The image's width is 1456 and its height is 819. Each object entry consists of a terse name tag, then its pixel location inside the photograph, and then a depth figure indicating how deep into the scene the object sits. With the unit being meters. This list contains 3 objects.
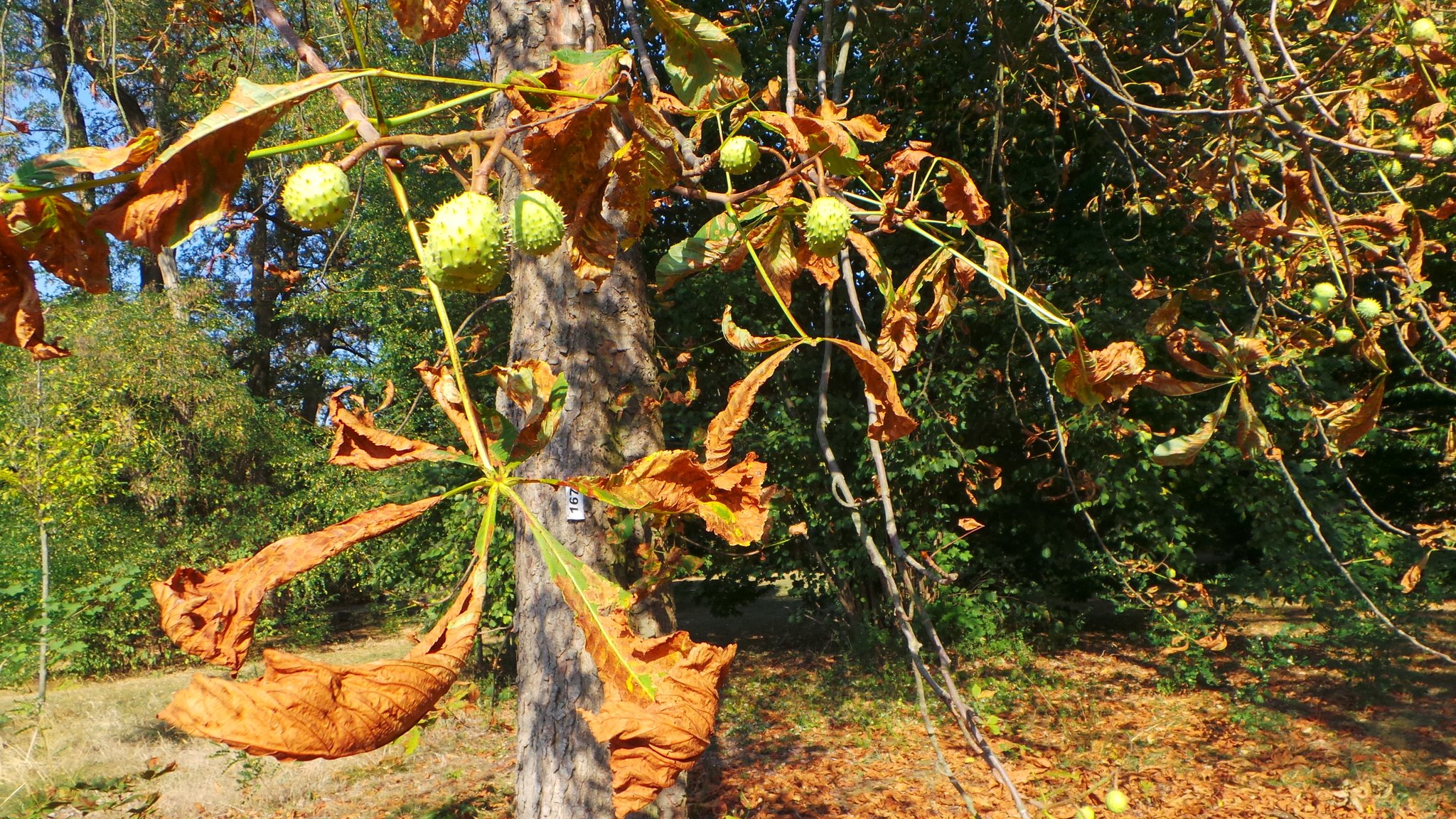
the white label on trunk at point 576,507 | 2.07
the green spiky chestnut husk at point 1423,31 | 2.10
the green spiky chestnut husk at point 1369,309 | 2.68
